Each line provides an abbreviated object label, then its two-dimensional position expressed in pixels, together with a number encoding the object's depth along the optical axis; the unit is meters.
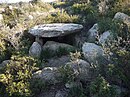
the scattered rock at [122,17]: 5.65
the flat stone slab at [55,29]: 6.04
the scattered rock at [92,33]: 6.21
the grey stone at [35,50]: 5.83
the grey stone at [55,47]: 5.92
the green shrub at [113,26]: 5.49
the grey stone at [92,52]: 5.02
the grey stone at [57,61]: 5.62
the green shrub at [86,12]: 7.02
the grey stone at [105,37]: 5.51
